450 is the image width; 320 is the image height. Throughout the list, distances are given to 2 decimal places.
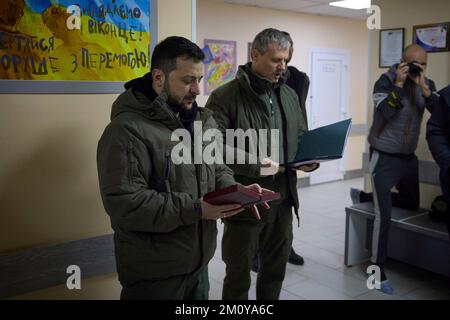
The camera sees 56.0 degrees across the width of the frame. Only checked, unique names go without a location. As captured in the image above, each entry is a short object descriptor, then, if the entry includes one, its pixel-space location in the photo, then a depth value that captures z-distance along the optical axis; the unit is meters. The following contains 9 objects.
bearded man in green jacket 1.44
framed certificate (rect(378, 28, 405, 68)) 3.84
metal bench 3.22
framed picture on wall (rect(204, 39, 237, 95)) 5.64
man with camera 3.06
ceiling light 5.68
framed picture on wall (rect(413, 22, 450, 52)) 3.50
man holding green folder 2.21
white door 6.86
